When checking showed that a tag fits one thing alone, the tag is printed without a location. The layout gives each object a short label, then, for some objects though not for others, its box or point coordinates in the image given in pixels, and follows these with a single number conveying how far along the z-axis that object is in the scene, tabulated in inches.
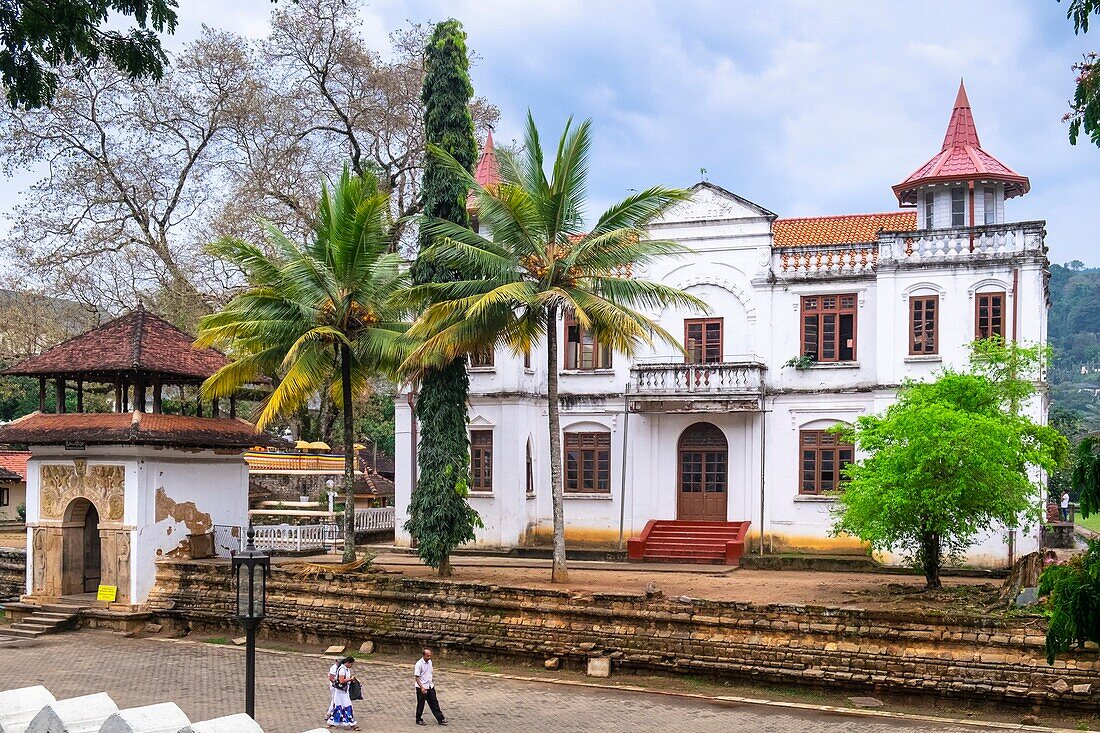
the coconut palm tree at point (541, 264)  767.7
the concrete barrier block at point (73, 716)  267.6
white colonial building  947.3
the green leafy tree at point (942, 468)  694.5
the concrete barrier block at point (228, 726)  262.5
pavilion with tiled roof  892.0
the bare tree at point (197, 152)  1227.2
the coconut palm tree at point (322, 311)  801.6
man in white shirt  585.3
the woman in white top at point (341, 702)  579.2
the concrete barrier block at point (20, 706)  284.7
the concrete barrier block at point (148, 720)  260.8
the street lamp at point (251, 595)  502.6
